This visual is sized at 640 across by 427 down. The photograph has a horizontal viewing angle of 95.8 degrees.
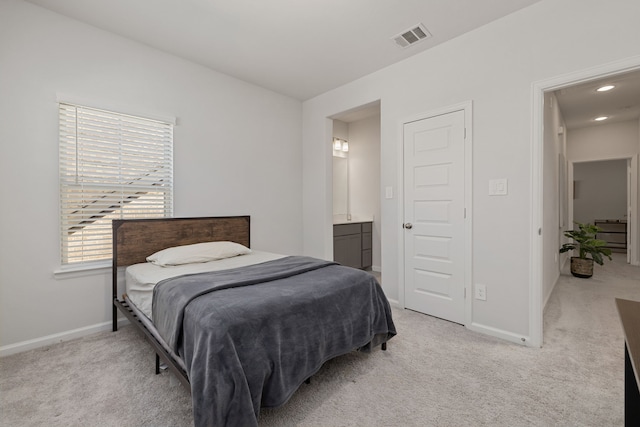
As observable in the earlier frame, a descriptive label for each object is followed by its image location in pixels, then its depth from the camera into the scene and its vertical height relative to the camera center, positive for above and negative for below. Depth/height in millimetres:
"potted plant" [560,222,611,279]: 4219 -554
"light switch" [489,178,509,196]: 2424 +216
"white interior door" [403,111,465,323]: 2715 -25
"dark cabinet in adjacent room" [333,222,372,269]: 4387 -494
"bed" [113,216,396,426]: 1277 -597
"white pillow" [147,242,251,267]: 2506 -371
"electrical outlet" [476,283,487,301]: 2554 -707
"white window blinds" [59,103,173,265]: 2441 +363
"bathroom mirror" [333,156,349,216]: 5141 +493
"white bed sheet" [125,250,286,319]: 2086 -464
